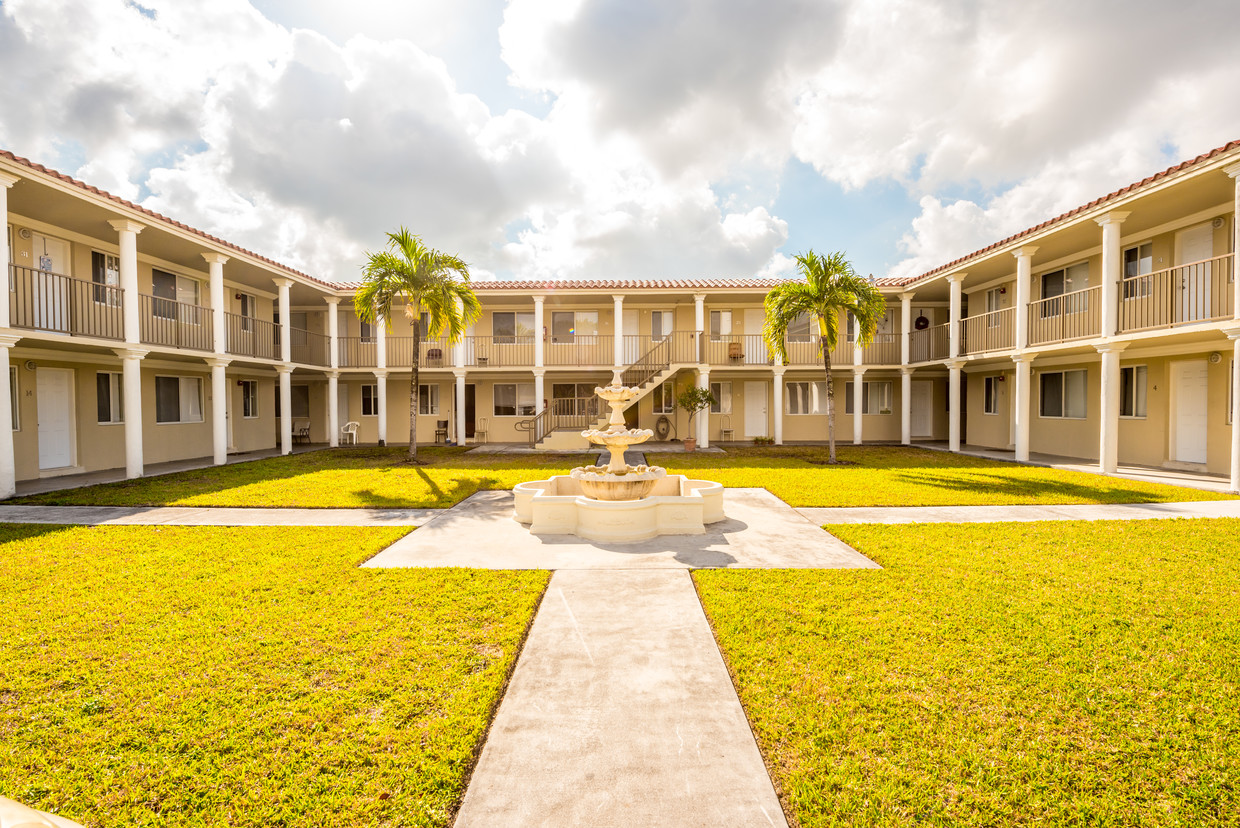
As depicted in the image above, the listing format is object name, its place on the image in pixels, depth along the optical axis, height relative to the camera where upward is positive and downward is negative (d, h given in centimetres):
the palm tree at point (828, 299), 1519 +314
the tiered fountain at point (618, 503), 759 -150
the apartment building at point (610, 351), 1202 +175
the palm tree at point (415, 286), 1545 +371
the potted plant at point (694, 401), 1923 +15
